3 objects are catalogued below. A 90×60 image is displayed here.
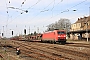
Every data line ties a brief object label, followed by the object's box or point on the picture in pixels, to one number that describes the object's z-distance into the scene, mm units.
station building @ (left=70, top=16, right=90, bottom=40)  103238
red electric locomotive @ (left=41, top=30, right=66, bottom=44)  39938
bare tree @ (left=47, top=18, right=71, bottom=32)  128850
